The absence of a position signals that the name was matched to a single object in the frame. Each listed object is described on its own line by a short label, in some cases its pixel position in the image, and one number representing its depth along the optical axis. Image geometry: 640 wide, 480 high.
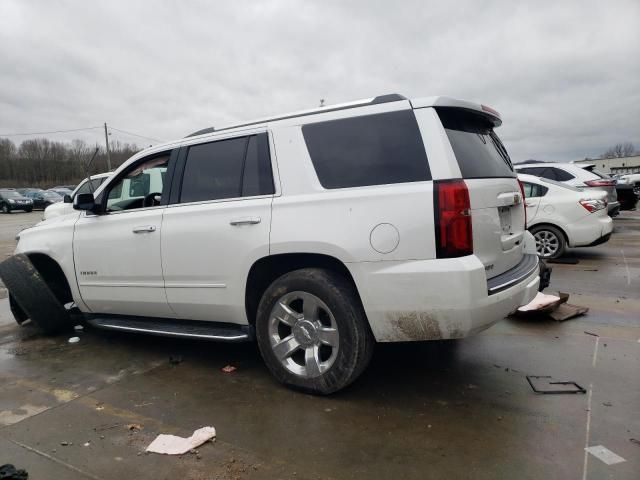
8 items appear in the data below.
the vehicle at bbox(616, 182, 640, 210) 15.66
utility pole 33.80
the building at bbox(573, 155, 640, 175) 86.61
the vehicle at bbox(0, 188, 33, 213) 28.86
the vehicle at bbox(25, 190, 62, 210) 30.97
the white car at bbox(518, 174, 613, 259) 7.82
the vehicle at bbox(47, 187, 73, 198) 32.89
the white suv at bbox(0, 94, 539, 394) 2.82
